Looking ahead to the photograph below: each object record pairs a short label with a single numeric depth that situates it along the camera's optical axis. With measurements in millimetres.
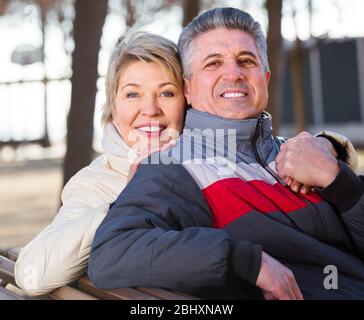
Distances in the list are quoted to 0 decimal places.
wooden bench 4211
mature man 4168
